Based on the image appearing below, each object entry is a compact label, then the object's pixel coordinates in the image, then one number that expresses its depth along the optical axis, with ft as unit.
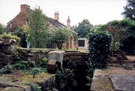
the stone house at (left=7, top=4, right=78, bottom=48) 66.95
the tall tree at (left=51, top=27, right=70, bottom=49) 37.50
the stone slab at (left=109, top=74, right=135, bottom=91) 7.76
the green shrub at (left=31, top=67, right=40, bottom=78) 11.21
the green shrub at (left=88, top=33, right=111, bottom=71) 15.15
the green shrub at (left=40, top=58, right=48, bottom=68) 15.41
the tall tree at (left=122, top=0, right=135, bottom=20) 67.13
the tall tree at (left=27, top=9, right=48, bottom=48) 35.78
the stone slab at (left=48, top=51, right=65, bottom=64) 14.03
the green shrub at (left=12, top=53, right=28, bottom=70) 14.07
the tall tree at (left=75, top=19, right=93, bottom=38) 106.52
